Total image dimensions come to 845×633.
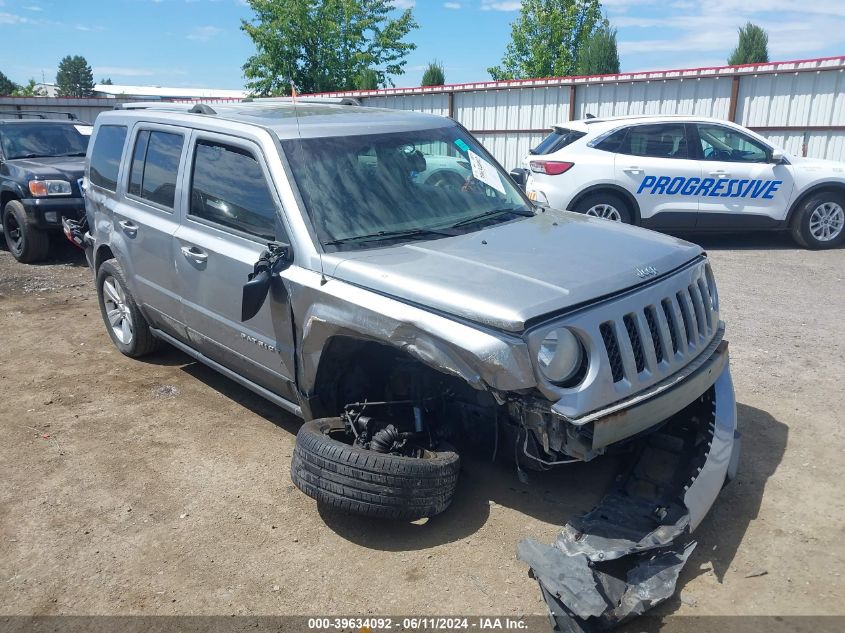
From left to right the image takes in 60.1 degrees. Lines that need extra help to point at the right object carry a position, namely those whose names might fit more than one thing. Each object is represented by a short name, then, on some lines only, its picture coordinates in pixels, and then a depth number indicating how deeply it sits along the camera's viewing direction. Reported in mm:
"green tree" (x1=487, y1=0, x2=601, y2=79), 32281
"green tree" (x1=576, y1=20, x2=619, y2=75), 26703
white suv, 9703
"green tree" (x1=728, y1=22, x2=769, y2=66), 26312
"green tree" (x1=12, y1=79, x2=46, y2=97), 79688
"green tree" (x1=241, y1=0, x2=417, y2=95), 29312
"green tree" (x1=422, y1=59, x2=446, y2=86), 27359
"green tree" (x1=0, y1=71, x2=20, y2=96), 87562
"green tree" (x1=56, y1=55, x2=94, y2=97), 112062
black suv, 9188
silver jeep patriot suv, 2996
